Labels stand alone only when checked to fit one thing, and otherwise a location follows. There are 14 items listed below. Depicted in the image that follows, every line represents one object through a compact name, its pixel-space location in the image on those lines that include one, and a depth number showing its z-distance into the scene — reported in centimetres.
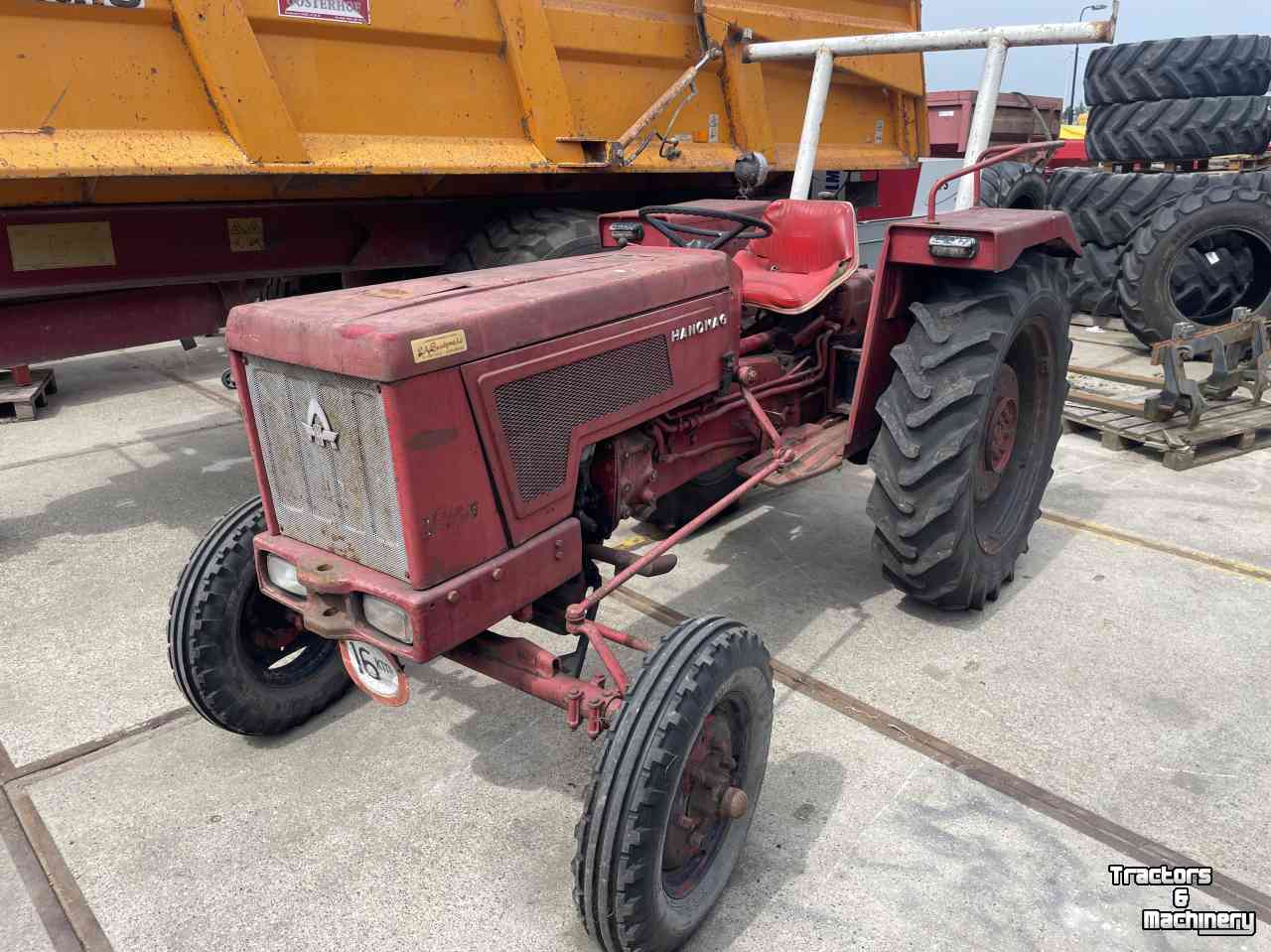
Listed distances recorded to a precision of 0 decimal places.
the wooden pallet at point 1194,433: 491
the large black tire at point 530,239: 428
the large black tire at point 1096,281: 772
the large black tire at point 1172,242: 647
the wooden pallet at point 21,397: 604
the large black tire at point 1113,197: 723
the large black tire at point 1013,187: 880
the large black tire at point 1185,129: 729
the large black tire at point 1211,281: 714
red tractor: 194
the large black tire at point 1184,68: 734
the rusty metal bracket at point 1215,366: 505
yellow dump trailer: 319
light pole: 2043
